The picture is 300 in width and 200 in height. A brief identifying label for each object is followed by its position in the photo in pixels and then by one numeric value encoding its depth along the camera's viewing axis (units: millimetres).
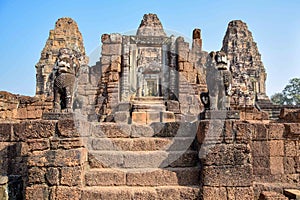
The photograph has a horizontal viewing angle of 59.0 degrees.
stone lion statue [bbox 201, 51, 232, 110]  5391
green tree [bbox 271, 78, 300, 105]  59791
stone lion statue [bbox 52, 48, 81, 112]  5586
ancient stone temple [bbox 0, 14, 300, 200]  4496
